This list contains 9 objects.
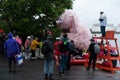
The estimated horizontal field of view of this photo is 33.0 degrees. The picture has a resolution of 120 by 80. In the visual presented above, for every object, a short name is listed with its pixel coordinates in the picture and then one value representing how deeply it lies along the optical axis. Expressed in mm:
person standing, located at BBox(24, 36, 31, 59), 13932
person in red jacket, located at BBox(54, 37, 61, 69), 8793
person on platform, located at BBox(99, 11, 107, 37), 10394
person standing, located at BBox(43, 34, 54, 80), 7718
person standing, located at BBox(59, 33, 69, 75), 8622
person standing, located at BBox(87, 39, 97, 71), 10107
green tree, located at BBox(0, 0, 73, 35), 16066
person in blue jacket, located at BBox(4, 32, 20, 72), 8971
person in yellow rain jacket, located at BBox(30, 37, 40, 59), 13788
